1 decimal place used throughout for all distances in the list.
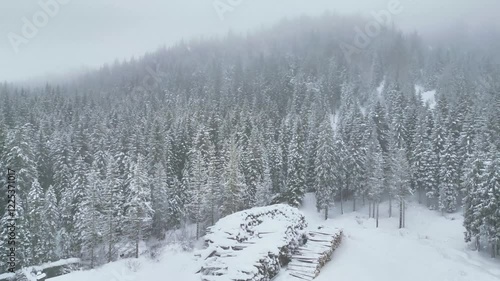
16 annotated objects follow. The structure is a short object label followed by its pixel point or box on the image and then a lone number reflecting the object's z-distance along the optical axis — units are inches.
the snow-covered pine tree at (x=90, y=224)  1460.4
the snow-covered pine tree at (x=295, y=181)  2085.4
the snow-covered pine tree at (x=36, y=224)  1419.8
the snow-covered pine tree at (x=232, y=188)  1797.5
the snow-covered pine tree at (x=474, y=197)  1451.8
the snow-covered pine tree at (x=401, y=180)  1886.1
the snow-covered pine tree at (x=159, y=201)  1820.9
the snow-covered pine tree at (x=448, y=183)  1936.5
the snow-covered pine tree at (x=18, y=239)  1218.6
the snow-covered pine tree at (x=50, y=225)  1497.3
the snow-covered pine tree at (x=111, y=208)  1492.4
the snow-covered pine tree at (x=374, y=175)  1974.7
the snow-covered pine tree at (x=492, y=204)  1396.4
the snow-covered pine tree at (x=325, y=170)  2062.0
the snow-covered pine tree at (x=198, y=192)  1747.0
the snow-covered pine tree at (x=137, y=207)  1492.4
